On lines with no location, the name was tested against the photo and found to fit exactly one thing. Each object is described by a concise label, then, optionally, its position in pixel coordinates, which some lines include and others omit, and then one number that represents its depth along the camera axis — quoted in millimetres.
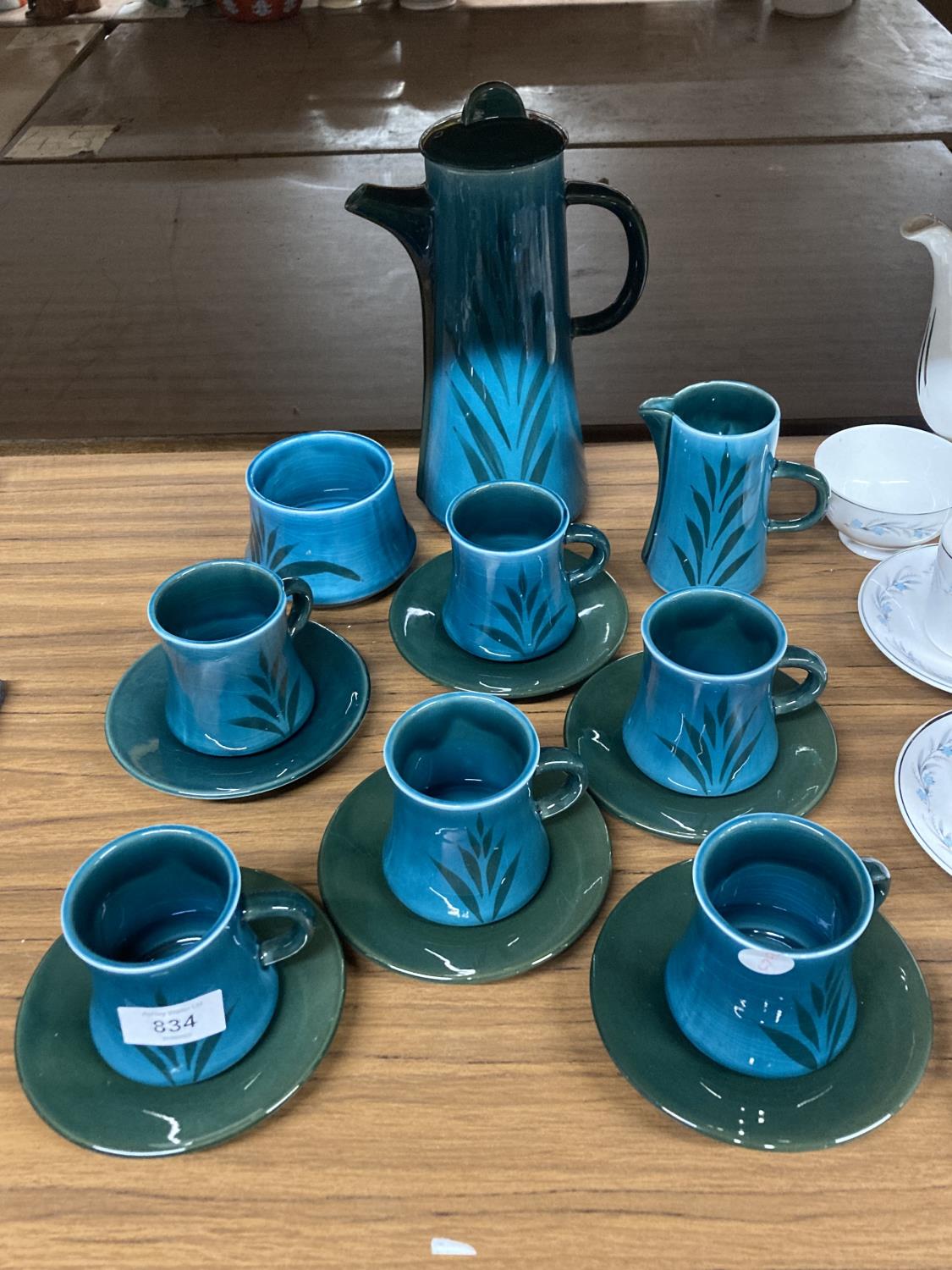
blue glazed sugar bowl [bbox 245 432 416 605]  744
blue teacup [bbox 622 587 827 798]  596
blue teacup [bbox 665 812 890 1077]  471
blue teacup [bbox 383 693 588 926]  533
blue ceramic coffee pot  684
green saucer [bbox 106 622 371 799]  650
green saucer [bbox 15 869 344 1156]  491
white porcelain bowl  870
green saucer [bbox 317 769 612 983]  551
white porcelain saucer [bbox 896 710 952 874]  617
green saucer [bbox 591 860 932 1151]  483
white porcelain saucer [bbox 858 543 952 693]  726
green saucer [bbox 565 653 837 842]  623
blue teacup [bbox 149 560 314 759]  626
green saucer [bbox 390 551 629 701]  706
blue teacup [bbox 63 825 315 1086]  481
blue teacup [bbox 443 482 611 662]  675
